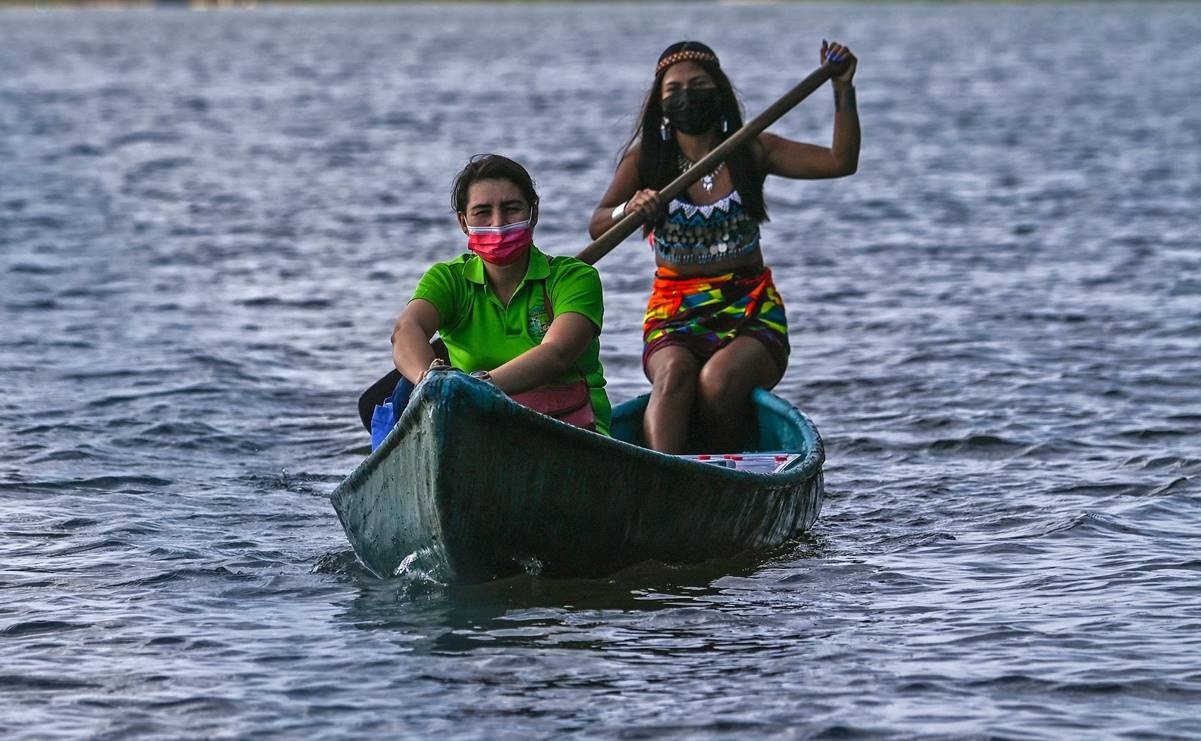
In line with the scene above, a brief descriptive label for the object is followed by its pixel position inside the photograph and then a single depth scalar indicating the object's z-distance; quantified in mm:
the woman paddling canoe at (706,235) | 17891
